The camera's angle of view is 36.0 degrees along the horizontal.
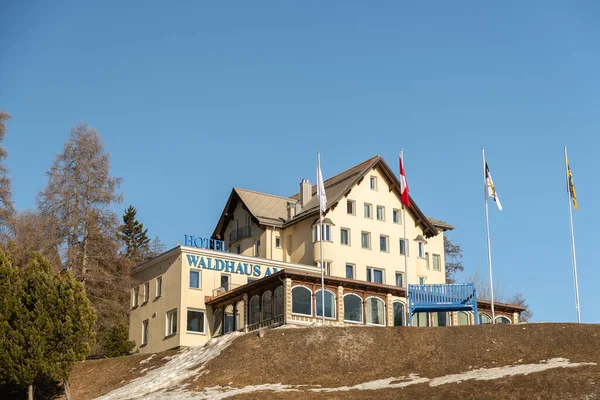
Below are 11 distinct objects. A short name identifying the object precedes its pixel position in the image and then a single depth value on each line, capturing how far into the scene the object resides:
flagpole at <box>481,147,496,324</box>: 53.74
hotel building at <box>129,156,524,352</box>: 57.47
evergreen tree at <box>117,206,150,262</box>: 93.62
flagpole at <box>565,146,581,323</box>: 50.50
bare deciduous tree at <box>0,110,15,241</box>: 61.67
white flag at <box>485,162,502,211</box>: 54.12
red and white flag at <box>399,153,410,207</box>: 55.84
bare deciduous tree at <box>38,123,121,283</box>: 64.25
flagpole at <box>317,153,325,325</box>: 53.93
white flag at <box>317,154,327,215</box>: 56.03
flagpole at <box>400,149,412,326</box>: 56.00
